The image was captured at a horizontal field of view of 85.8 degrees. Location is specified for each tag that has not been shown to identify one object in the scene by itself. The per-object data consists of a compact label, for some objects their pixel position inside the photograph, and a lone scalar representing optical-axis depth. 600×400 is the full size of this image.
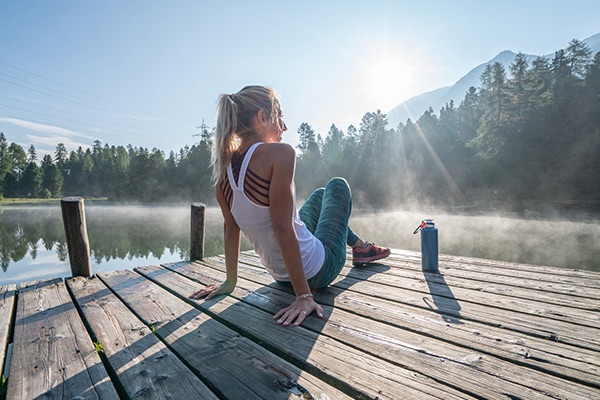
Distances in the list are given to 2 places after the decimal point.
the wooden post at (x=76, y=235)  2.95
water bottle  2.87
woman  1.66
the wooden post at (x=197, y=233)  3.71
